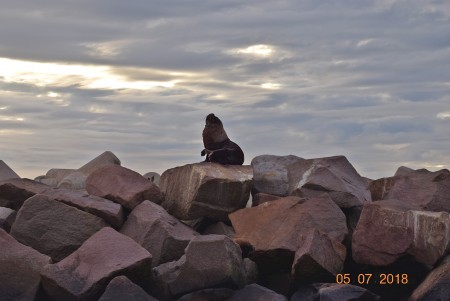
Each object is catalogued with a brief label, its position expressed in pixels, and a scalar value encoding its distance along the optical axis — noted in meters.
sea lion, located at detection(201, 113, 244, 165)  14.20
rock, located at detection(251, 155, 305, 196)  13.87
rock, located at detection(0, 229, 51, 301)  10.96
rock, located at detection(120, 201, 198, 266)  11.85
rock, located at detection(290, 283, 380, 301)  10.35
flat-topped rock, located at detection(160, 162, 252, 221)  12.74
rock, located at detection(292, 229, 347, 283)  10.68
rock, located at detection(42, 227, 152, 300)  10.53
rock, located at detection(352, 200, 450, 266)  10.90
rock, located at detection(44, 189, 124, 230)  12.36
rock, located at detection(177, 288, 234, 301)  10.52
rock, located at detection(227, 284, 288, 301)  10.45
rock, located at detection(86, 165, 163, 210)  12.92
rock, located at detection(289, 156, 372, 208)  12.95
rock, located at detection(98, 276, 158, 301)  10.23
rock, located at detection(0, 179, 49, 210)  13.62
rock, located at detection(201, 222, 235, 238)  12.78
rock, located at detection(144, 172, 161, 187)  19.31
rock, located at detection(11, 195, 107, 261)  12.10
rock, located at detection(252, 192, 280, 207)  12.98
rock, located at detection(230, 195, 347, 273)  11.37
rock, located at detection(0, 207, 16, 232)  12.98
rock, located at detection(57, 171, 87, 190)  17.41
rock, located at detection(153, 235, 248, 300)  10.64
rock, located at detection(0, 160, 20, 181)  17.17
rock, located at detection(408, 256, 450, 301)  10.41
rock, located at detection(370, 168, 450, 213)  12.40
